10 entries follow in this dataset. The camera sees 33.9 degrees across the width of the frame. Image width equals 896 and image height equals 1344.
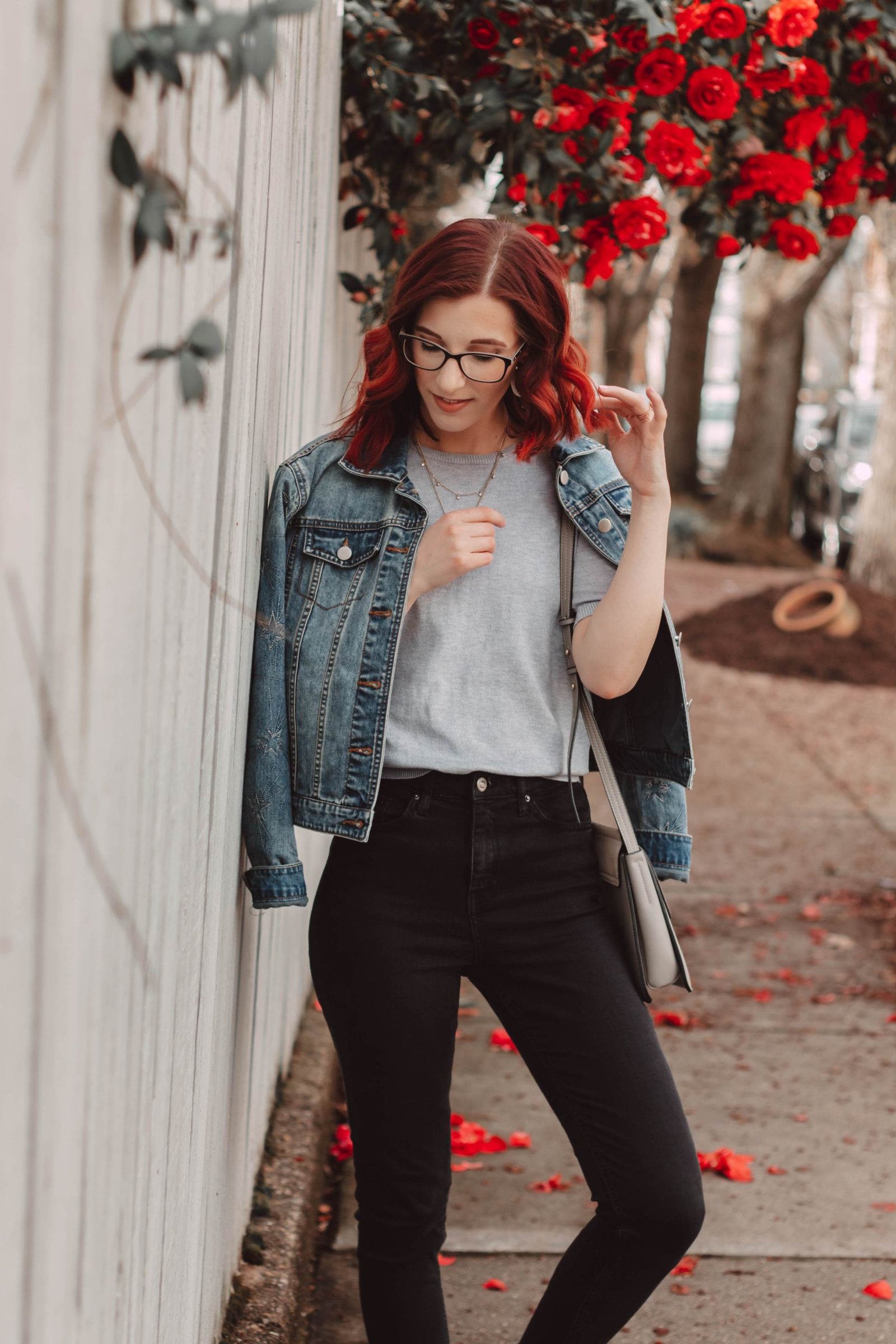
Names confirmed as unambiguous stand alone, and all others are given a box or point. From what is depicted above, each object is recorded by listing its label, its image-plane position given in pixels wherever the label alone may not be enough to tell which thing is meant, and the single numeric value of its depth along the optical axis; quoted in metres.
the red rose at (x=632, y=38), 3.36
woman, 2.15
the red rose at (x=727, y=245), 4.07
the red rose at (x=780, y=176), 3.87
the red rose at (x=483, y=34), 3.44
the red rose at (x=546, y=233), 3.64
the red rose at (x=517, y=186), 3.62
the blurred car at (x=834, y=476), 15.91
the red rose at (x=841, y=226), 4.17
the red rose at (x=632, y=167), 3.70
